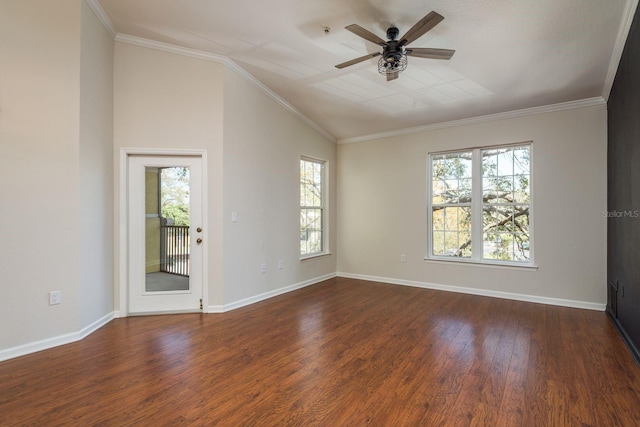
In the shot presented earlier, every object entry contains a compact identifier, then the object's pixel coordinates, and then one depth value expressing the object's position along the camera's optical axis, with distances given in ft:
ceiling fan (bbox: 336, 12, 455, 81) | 7.93
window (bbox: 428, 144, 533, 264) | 14.76
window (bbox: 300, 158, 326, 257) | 18.04
